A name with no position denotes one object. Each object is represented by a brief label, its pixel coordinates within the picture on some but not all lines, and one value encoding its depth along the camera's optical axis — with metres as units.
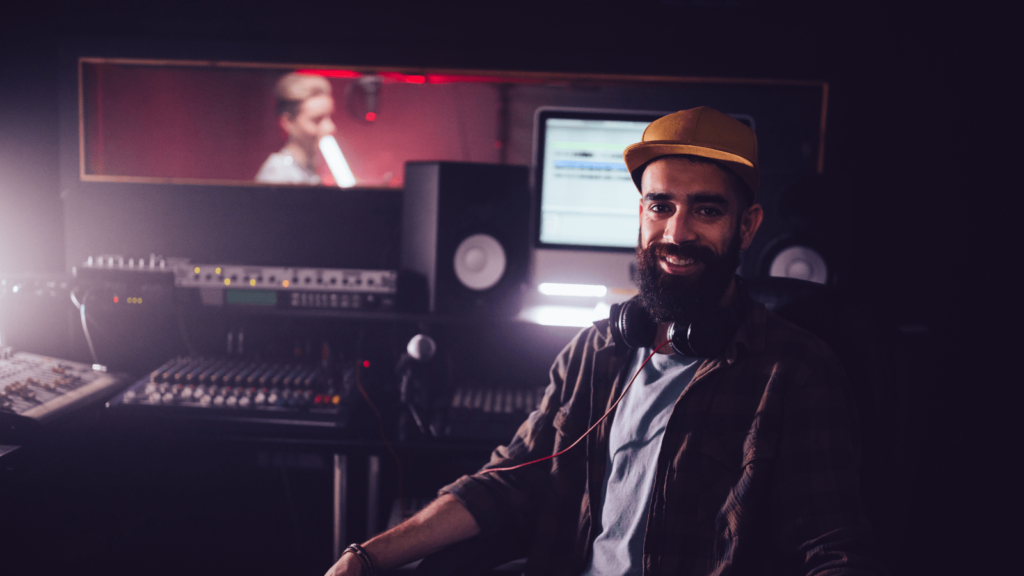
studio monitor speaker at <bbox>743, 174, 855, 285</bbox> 1.56
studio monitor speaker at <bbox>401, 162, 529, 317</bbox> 1.51
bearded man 0.89
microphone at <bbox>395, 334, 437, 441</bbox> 1.46
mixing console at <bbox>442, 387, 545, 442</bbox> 1.32
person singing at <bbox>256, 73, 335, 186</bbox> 3.03
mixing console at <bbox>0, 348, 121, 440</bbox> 1.16
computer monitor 1.61
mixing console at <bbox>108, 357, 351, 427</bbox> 1.32
